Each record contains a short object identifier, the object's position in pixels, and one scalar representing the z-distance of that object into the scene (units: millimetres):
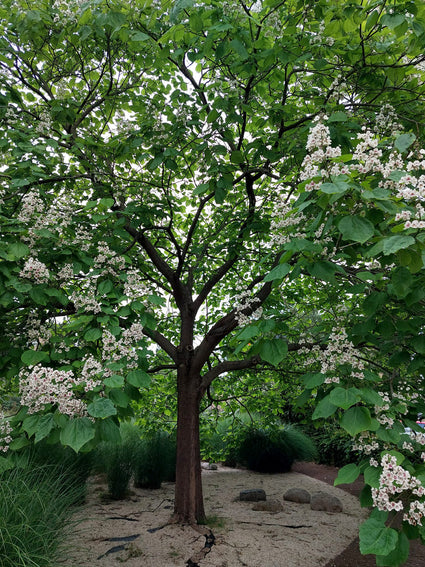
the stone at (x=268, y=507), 5152
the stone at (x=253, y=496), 5633
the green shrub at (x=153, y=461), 6078
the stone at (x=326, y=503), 5305
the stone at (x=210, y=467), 8312
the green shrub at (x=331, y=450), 8273
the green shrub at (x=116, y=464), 5293
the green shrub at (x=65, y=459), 4535
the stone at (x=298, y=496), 5730
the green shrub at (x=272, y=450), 7773
